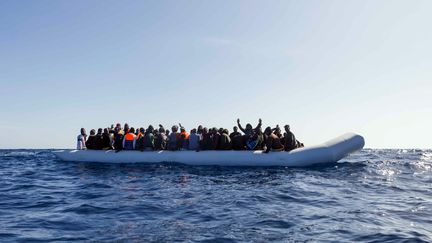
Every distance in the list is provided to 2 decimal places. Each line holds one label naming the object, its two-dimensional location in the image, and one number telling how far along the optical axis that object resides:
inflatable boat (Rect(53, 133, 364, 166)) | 18.69
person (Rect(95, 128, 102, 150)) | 22.14
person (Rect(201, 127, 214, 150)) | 20.25
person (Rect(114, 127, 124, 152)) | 21.55
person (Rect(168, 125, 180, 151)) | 20.87
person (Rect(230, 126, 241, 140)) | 19.89
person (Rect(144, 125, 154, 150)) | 21.08
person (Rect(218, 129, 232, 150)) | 19.80
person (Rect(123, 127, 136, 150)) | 21.34
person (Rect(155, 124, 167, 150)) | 21.28
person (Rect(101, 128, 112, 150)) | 22.00
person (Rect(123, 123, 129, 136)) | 21.72
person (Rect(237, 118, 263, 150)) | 19.44
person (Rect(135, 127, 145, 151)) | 21.23
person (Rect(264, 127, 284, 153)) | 18.83
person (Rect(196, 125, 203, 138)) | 21.17
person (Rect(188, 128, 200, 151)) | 20.61
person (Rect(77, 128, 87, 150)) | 23.44
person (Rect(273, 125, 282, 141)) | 19.88
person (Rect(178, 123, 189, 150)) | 21.11
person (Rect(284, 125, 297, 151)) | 19.25
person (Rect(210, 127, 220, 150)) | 19.96
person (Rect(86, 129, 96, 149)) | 22.23
